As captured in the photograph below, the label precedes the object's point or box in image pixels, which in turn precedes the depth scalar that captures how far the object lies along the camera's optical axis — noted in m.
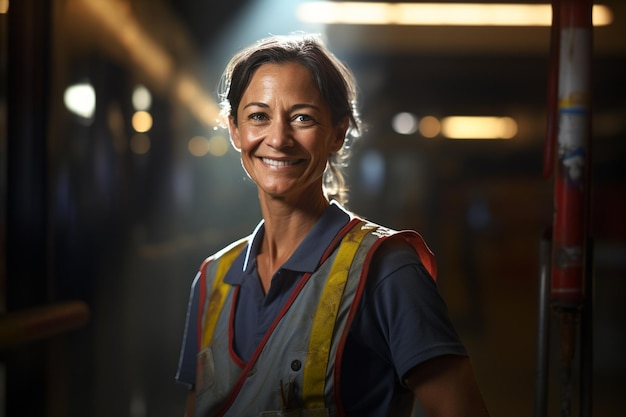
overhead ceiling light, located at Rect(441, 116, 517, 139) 3.82
